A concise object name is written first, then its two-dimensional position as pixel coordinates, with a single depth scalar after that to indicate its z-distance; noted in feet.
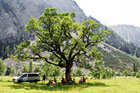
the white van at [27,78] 138.82
